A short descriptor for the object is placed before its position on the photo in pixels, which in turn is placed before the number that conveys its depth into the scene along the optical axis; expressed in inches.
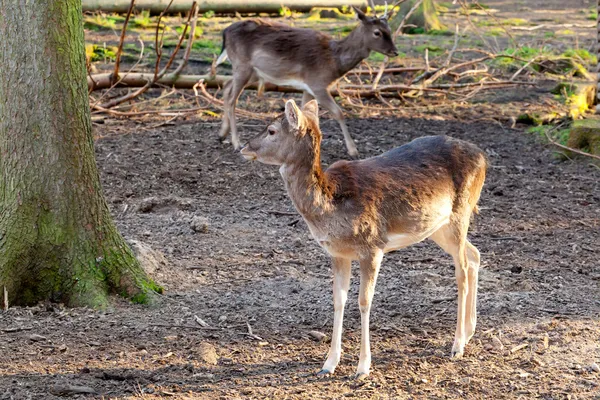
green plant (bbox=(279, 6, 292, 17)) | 1457.4
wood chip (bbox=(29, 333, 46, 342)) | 384.5
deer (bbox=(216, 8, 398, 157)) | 806.5
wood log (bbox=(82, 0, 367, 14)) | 1385.3
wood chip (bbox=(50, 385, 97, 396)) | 339.0
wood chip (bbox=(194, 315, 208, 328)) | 411.3
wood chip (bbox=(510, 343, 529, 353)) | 390.0
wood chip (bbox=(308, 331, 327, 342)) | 404.2
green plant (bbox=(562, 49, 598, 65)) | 1069.8
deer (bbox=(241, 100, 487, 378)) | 360.5
